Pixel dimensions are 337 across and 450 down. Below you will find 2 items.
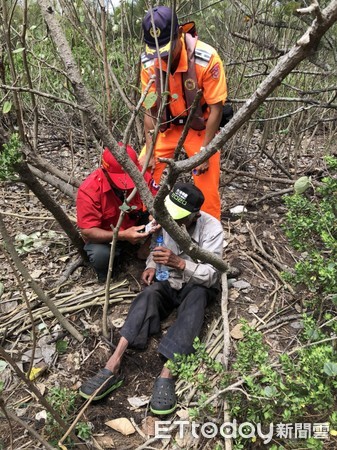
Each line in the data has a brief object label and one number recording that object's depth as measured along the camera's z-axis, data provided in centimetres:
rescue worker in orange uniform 282
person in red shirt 284
